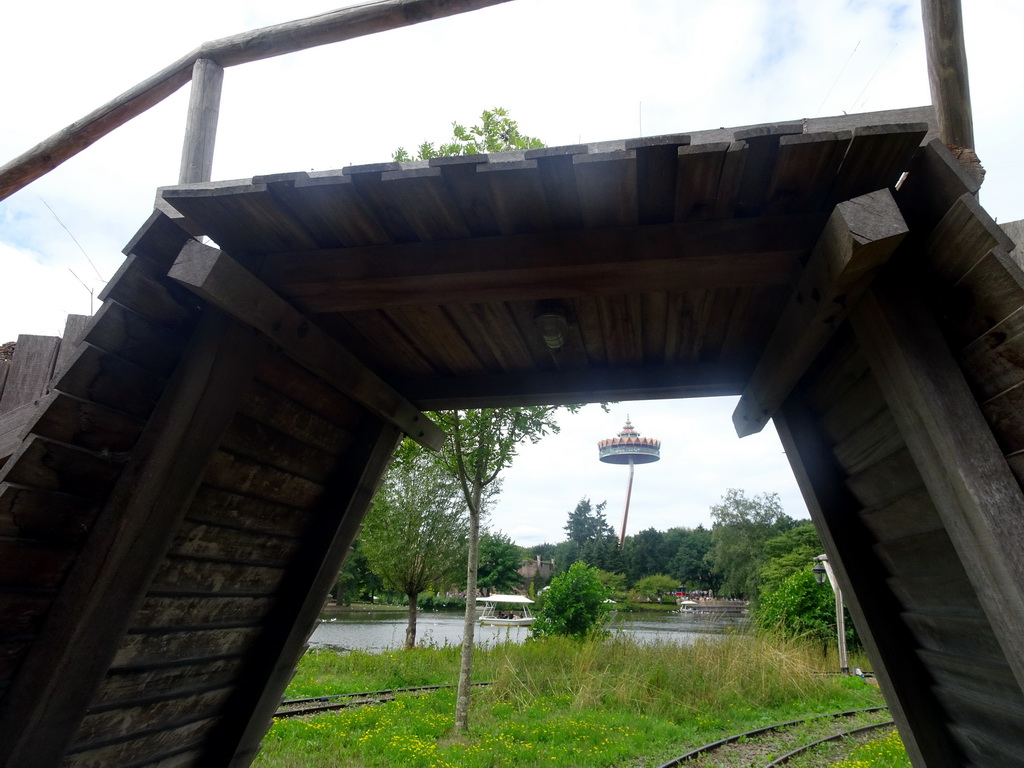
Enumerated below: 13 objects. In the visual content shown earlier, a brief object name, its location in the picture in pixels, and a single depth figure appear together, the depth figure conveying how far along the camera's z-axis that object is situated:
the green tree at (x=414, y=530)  16.25
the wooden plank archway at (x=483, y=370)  1.54
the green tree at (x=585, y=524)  80.22
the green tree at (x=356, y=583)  34.59
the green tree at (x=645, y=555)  67.44
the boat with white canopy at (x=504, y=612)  30.34
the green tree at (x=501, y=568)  44.28
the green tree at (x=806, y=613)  14.75
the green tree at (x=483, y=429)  8.80
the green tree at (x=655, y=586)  56.00
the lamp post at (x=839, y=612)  12.55
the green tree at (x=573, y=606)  12.38
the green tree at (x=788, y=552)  28.92
